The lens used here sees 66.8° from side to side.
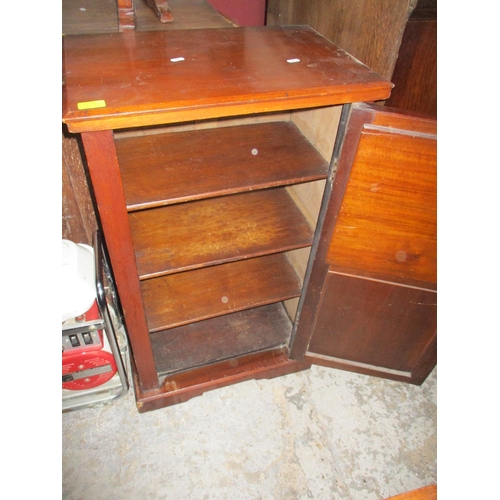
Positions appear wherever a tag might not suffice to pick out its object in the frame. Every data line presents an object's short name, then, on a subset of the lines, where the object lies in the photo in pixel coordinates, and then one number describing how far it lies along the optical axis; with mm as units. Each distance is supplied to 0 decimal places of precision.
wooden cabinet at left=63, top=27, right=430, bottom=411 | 844
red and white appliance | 1253
